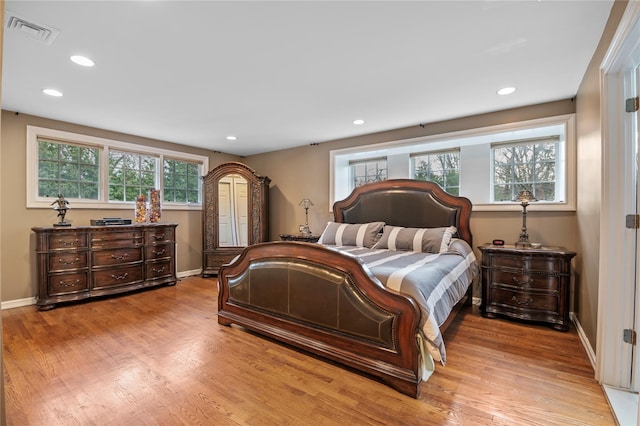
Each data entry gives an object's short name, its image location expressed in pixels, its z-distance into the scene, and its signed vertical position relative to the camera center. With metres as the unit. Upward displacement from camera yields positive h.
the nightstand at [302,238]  4.71 -0.45
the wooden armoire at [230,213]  5.23 -0.07
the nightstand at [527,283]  2.87 -0.74
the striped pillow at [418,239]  3.39 -0.35
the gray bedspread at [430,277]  1.92 -0.52
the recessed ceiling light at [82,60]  2.40 +1.22
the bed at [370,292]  1.96 -0.65
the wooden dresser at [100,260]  3.56 -0.69
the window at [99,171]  3.86 +0.56
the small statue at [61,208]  3.74 +0.00
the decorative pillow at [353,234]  3.86 -0.33
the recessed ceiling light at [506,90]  2.98 +1.22
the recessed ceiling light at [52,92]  3.02 +1.19
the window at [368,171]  4.85 +0.65
